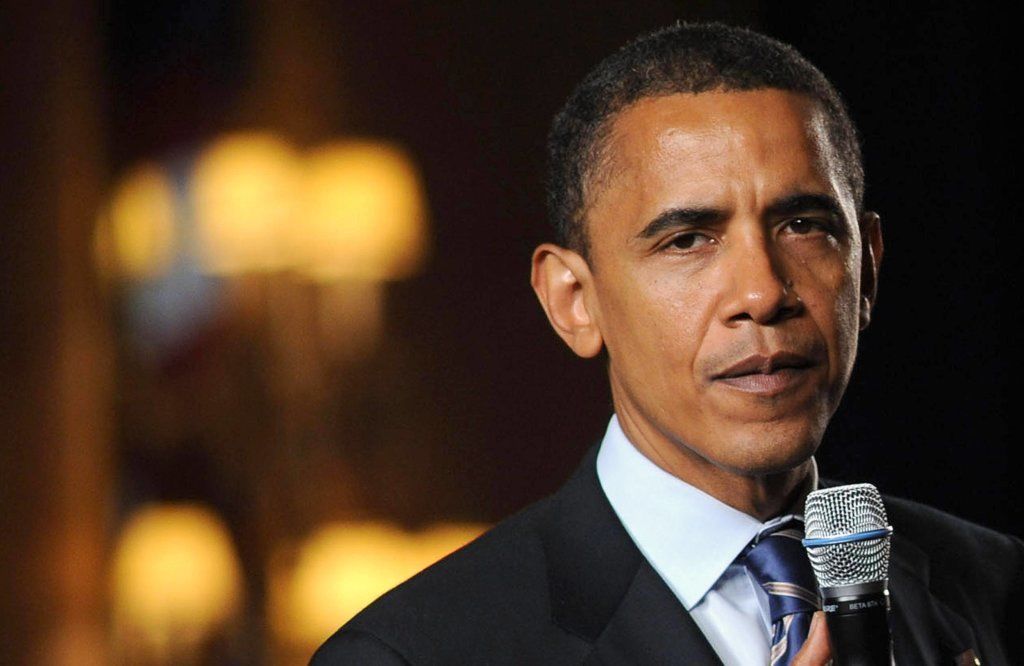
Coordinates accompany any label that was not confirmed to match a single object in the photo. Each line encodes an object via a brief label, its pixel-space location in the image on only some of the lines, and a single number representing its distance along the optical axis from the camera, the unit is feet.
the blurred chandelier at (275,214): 22.85
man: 17.09
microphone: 16.63
